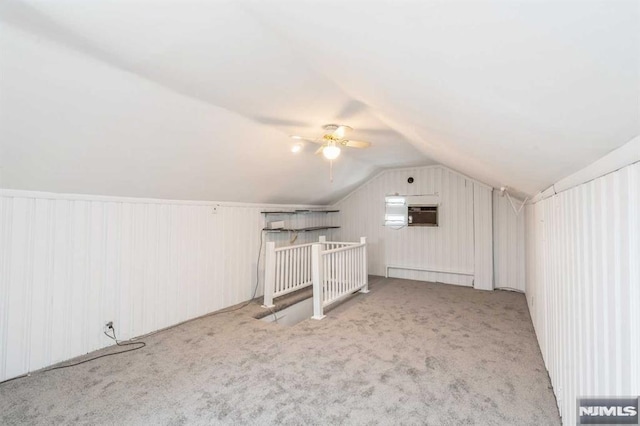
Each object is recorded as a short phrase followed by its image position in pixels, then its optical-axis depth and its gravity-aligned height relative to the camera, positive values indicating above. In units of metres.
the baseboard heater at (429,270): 5.71 -1.03
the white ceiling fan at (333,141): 3.24 +0.92
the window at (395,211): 6.39 +0.22
